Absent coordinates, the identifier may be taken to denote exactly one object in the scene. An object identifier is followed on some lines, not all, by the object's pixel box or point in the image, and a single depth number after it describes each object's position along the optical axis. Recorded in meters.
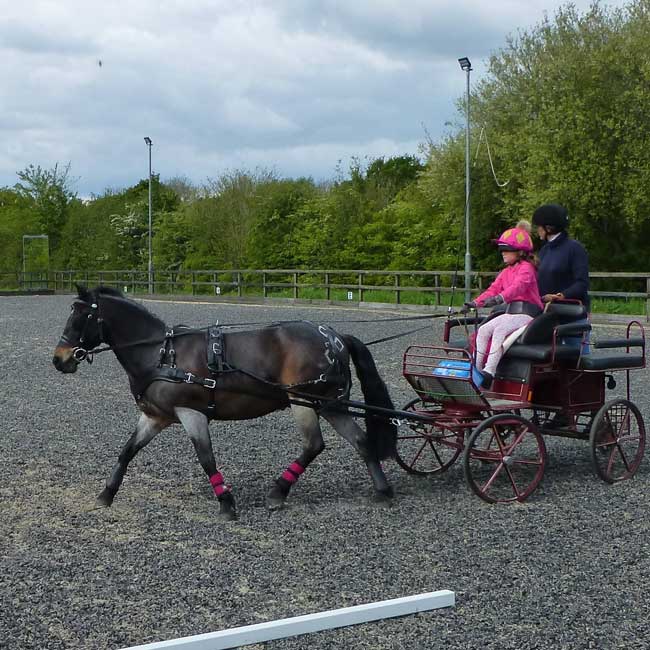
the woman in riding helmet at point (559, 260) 6.93
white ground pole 3.80
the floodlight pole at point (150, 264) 43.25
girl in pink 6.59
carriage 6.56
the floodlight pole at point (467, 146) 25.23
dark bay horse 6.19
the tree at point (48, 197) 55.12
